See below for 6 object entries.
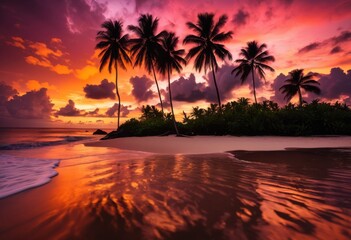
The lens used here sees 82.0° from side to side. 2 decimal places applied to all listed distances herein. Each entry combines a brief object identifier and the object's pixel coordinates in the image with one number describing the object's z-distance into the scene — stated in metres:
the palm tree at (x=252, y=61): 30.44
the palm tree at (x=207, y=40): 24.27
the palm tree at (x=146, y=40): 24.30
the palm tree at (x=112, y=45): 28.03
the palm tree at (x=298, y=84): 35.75
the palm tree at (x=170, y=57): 24.30
